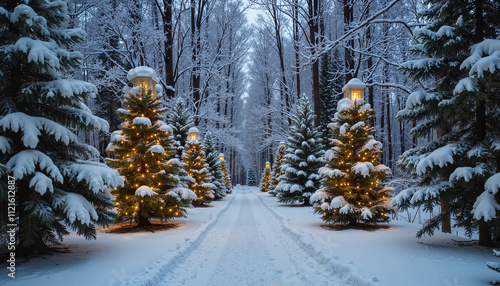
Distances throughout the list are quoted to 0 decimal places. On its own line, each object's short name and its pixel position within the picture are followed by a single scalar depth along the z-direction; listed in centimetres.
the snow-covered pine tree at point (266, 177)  3152
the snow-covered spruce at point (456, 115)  484
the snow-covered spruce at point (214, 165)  2062
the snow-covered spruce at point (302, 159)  1475
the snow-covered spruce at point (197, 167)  1562
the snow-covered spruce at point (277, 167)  2316
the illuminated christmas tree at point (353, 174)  826
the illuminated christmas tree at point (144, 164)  823
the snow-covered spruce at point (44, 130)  435
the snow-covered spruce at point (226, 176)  2915
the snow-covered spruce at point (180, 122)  1705
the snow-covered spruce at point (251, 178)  6058
